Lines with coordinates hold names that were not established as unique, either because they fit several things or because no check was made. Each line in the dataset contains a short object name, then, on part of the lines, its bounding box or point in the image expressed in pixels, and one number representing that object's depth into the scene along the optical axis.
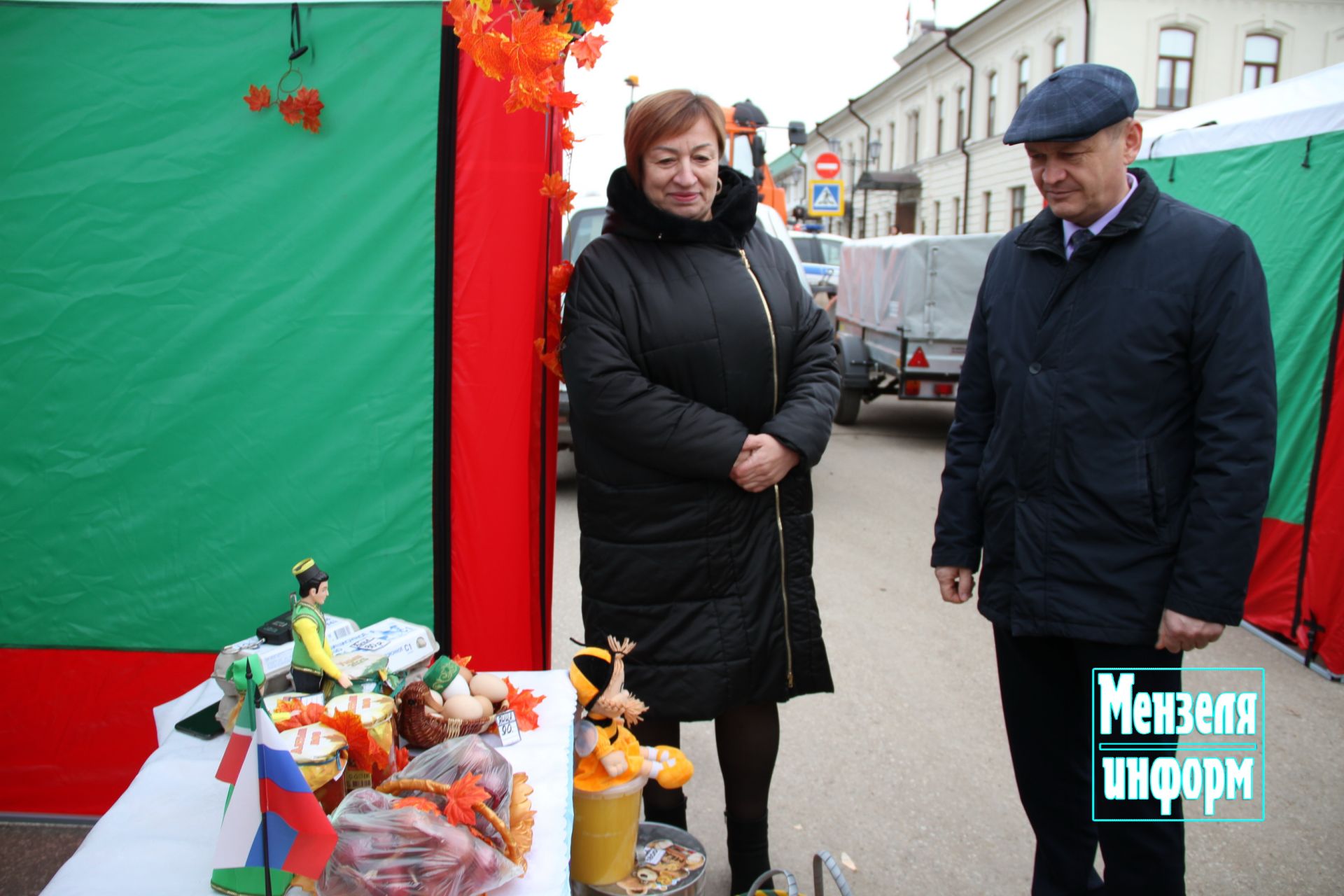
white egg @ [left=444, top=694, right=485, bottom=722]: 1.76
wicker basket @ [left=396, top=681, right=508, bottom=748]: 1.69
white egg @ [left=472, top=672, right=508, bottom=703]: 1.85
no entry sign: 18.88
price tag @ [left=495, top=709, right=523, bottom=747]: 1.81
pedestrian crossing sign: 17.39
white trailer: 8.80
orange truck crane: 12.86
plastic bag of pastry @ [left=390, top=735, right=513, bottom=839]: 1.52
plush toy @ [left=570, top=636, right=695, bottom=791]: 1.94
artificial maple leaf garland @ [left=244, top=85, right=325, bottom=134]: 2.50
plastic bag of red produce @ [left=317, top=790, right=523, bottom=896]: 1.29
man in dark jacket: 1.92
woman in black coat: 2.24
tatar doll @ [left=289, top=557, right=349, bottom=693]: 1.73
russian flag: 1.27
